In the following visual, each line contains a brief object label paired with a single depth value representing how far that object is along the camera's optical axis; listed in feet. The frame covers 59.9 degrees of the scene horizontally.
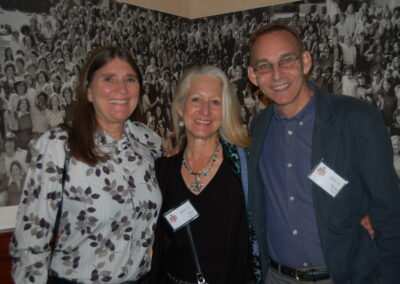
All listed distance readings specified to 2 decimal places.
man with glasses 5.64
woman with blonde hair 6.72
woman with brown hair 5.49
